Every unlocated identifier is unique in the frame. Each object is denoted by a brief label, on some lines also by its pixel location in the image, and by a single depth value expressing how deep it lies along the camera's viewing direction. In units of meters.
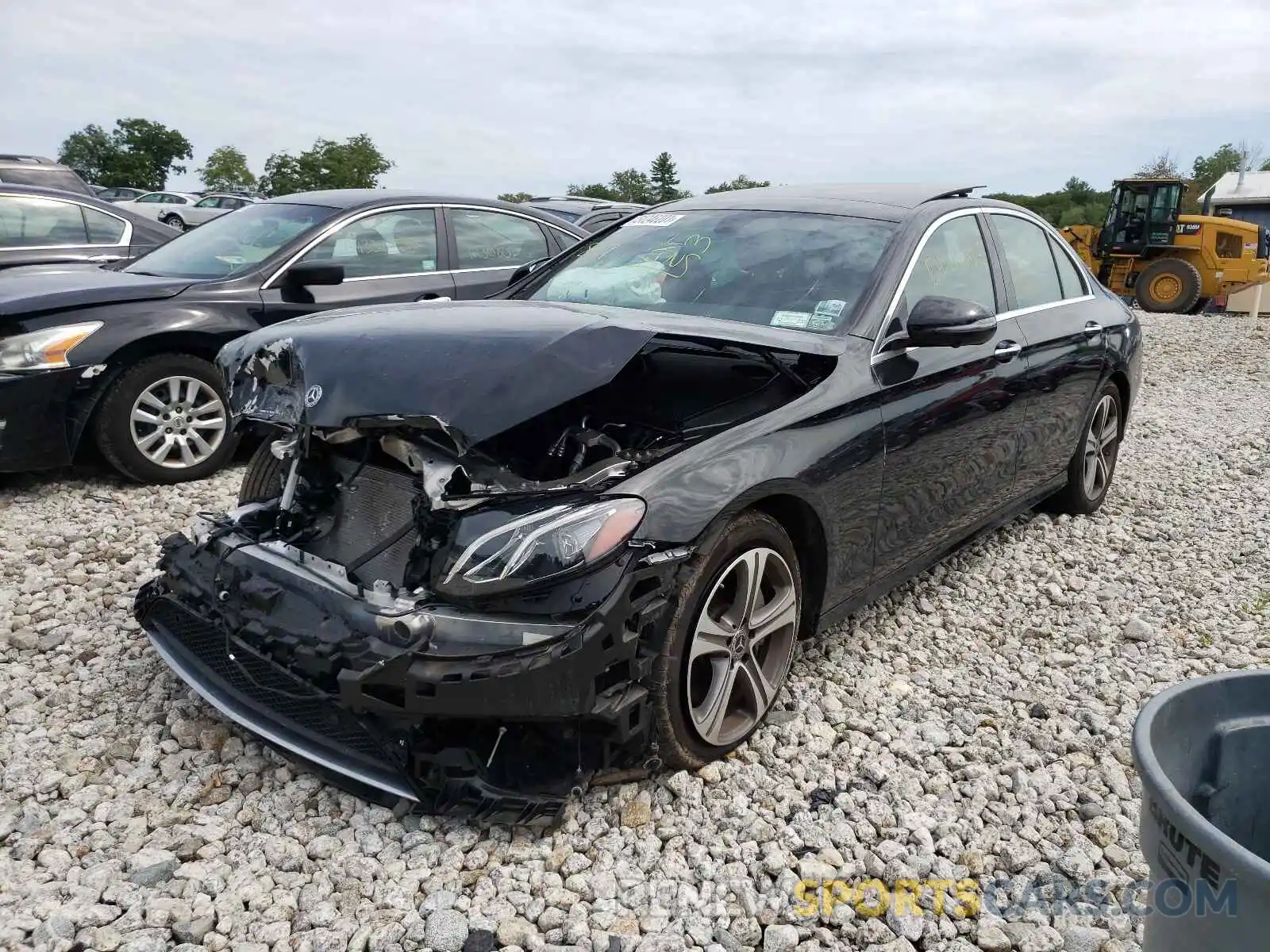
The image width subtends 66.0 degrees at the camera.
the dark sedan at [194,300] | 4.83
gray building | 40.34
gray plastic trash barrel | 1.31
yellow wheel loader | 18.28
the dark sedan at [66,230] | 7.21
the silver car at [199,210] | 20.53
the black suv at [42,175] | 9.33
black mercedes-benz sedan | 2.38
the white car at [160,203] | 21.61
